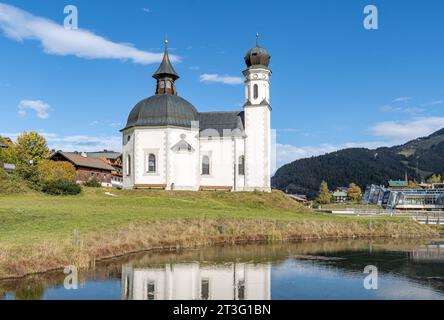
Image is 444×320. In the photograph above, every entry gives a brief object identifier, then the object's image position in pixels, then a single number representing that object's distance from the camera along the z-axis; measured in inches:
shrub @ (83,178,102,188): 2273.9
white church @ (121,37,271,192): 2221.9
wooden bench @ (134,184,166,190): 2197.3
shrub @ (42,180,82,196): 1828.2
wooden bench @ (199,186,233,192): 2289.6
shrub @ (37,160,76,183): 2354.6
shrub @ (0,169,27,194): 1782.7
